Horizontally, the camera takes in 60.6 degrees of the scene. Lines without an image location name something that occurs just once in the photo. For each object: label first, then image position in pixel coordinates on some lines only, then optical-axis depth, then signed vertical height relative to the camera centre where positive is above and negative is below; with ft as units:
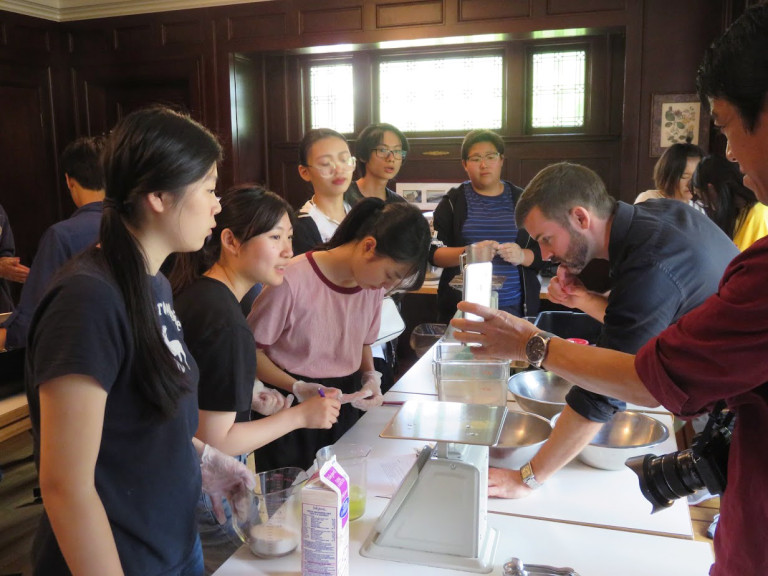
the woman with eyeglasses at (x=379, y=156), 10.21 +0.21
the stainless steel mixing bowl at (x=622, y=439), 4.82 -2.12
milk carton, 3.04 -1.64
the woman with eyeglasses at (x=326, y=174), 8.74 -0.05
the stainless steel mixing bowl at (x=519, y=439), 4.70 -2.05
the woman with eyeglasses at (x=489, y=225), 10.88 -0.93
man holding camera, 2.66 -0.75
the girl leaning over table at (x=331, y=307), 5.82 -1.23
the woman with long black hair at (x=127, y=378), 2.72 -0.89
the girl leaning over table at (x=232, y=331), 4.41 -1.07
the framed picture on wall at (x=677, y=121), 13.39 +0.93
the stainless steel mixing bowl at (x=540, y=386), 6.30 -2.08
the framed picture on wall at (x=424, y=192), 16.44 -0.55
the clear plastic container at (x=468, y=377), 5.49 -1.76
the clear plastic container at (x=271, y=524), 3.51 -1.93
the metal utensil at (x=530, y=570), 3.42 -2.08
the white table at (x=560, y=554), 3.56 -2.18
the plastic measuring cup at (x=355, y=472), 4.04 -1.88
